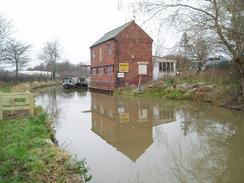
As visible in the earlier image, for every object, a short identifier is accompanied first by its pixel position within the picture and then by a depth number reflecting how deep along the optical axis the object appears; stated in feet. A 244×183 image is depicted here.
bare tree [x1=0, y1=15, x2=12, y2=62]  66.41
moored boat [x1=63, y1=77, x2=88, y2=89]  89.69
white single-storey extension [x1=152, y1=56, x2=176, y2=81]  69.46
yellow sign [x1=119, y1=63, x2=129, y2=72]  63.05
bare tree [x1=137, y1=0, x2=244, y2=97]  28.63
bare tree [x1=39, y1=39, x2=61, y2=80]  127.71
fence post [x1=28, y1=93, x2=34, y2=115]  24.85
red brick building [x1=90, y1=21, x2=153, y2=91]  62.82
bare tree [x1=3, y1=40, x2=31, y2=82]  78.52
